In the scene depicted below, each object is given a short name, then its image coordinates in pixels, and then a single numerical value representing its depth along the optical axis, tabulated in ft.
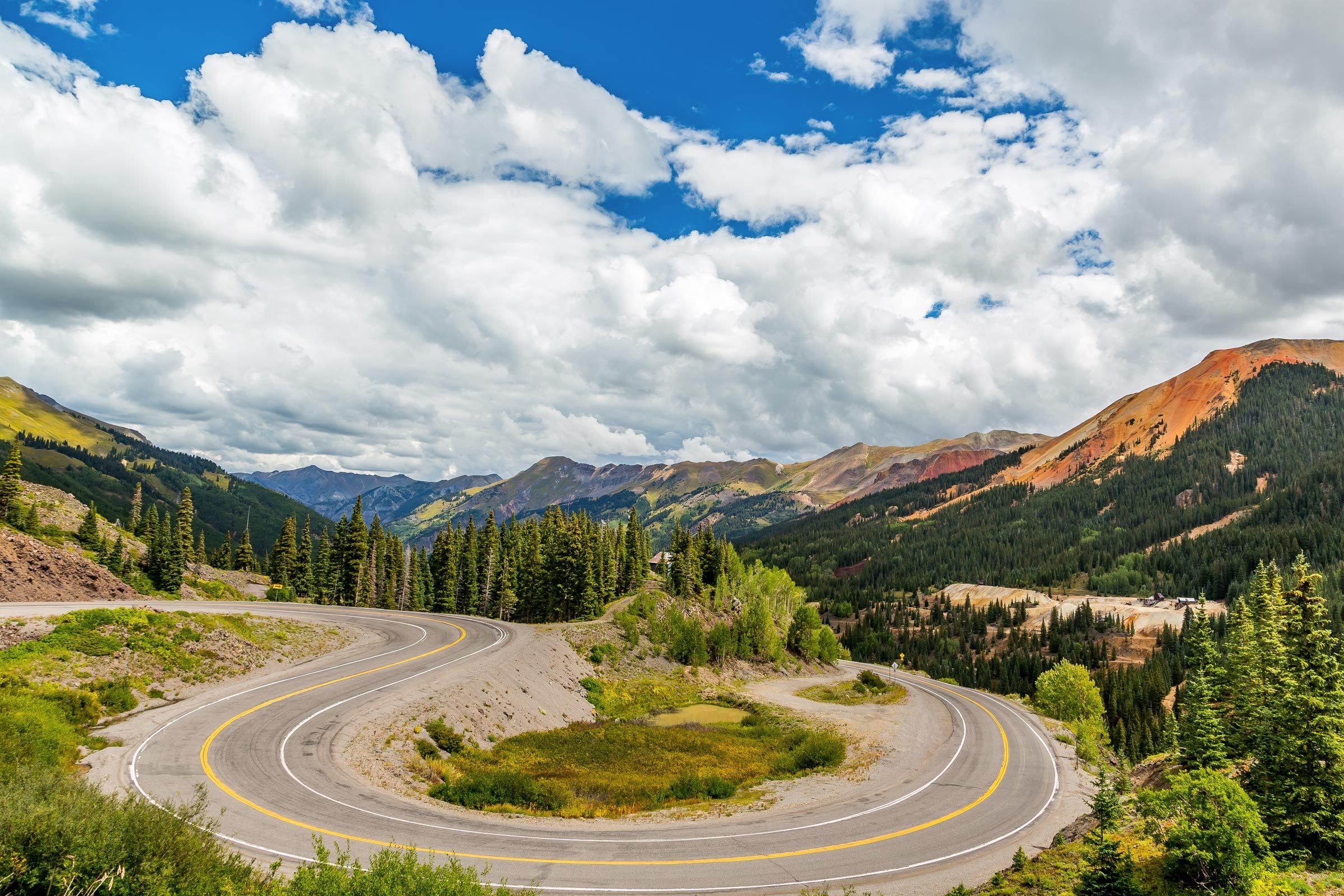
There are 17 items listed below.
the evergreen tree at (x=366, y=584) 326.03
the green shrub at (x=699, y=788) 123.65
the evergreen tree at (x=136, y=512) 366.84
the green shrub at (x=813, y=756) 150.92
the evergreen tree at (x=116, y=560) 239.91
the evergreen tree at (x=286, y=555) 338.13
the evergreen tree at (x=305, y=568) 338.13
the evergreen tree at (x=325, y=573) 320.50
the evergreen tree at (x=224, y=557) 421.83
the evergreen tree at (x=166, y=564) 250.37
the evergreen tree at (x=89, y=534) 258.16
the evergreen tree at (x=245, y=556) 364.38
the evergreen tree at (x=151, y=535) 256.73
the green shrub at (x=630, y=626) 270.87
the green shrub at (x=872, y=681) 322.55
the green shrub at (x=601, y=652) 242.58
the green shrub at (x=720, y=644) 311.88
